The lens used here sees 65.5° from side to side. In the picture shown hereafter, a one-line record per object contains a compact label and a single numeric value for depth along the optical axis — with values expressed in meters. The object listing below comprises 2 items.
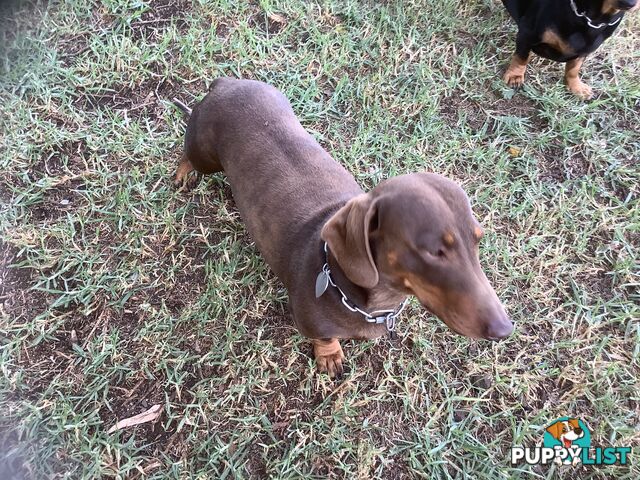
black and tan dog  0.70
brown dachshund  0.41
